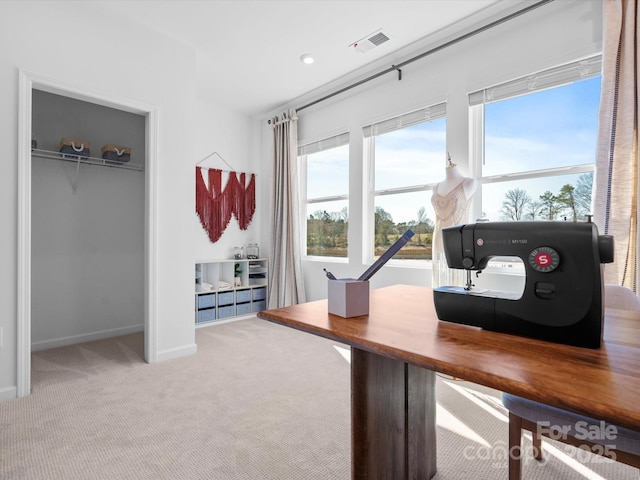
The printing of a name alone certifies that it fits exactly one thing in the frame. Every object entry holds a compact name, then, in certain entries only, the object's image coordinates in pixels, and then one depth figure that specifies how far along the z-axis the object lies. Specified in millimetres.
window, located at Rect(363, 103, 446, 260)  3278
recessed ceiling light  3299
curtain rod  2484
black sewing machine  804
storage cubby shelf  4027
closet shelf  3006
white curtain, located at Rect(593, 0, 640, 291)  2059
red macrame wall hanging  4316
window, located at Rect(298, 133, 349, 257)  4137
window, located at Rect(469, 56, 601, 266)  2443
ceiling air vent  2938
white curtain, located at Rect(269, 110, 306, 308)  4332
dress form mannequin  2697
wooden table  603
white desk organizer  1111
